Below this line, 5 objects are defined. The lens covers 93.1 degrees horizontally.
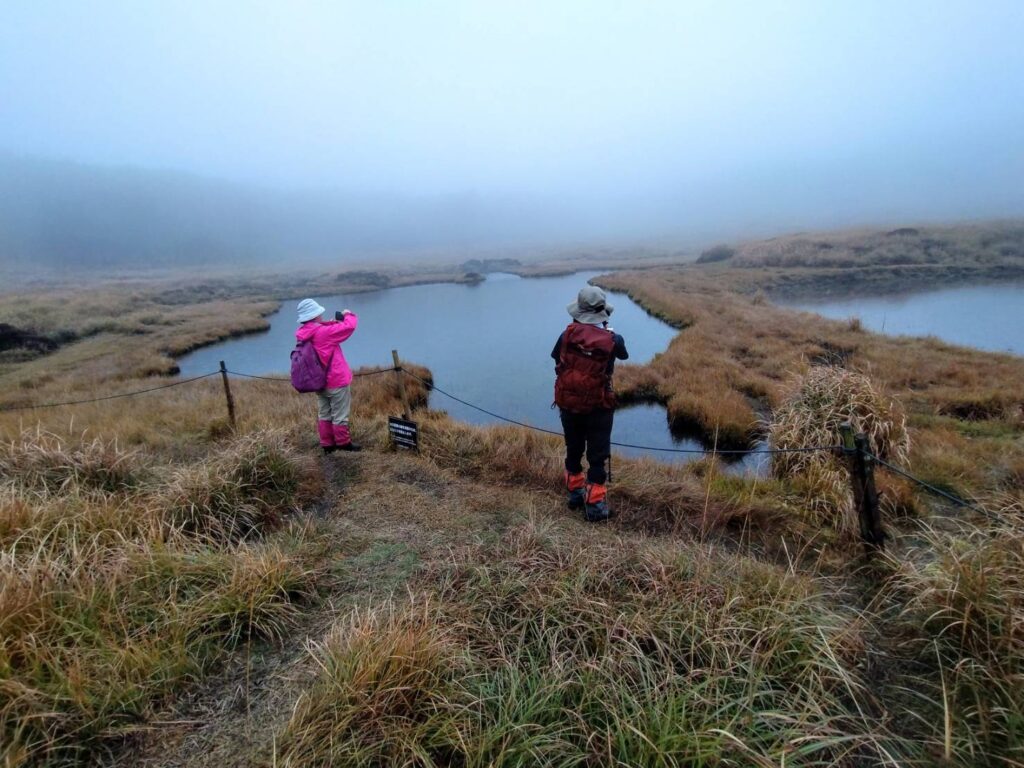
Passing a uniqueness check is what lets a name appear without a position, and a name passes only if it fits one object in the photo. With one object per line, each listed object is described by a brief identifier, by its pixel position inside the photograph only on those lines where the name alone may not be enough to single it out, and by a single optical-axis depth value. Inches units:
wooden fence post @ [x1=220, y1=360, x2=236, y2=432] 306.1
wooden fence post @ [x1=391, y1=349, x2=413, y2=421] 311.2
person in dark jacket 172.9
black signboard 264.8
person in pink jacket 240.1
